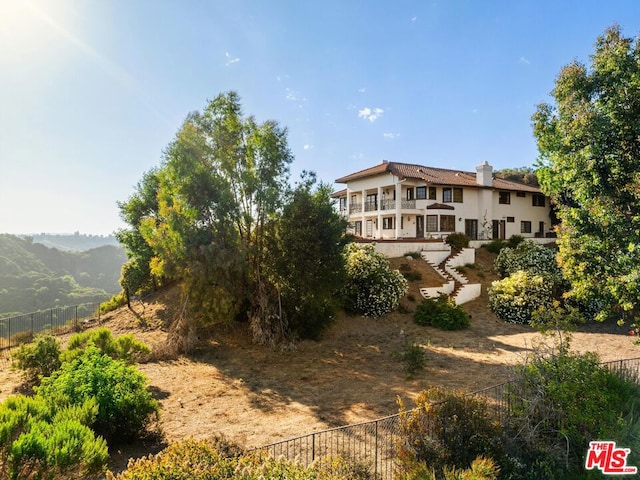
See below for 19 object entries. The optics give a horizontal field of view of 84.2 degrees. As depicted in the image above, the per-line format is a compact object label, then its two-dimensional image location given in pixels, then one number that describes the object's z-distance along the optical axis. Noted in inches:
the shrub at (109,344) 508.1
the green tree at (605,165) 363.3
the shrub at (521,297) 799.1
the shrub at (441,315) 773.3
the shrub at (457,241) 1202.3
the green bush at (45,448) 213.9
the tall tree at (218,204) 599.8
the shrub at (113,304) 1036.5
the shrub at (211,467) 179.9
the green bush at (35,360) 462.9
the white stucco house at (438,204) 1346.0
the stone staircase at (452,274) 913.5
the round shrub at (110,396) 312.8
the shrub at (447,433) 247.3
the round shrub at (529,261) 915.4
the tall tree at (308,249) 613.0
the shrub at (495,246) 1267.2
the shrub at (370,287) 808.3
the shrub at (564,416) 265.0
